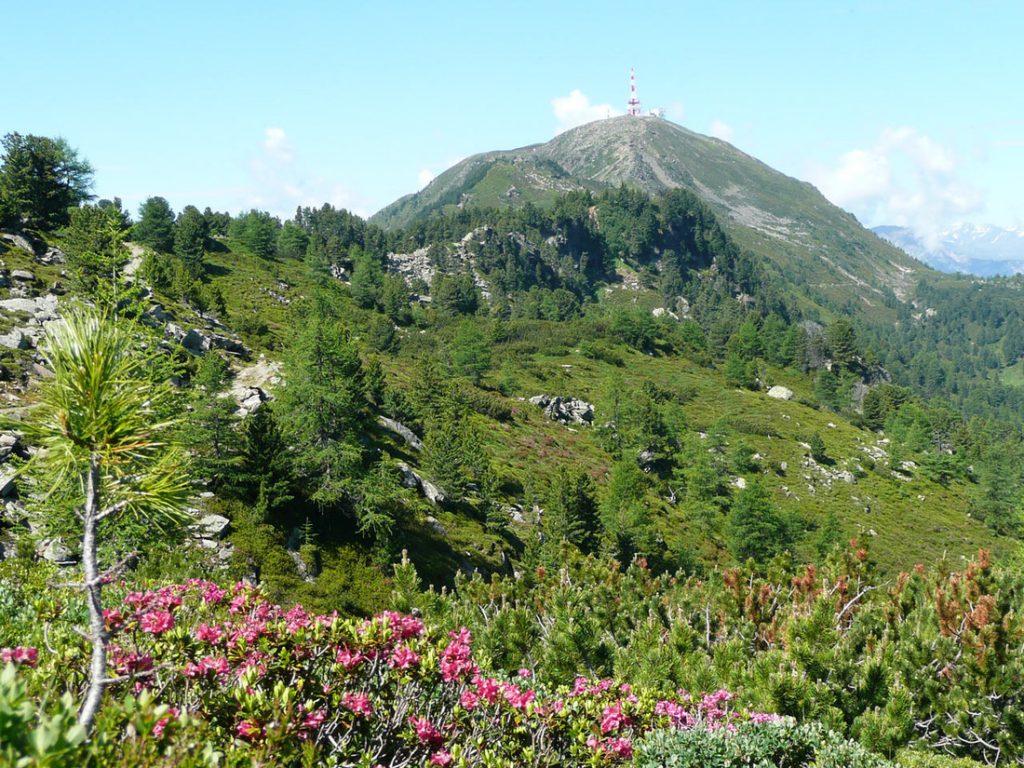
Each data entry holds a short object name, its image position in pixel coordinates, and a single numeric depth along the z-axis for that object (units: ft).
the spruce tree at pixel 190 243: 265.65
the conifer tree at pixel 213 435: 81.20
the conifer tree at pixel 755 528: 158.40
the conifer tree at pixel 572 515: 132.87
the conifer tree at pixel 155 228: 275.18
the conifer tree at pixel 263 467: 85.87
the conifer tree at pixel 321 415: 90.89
